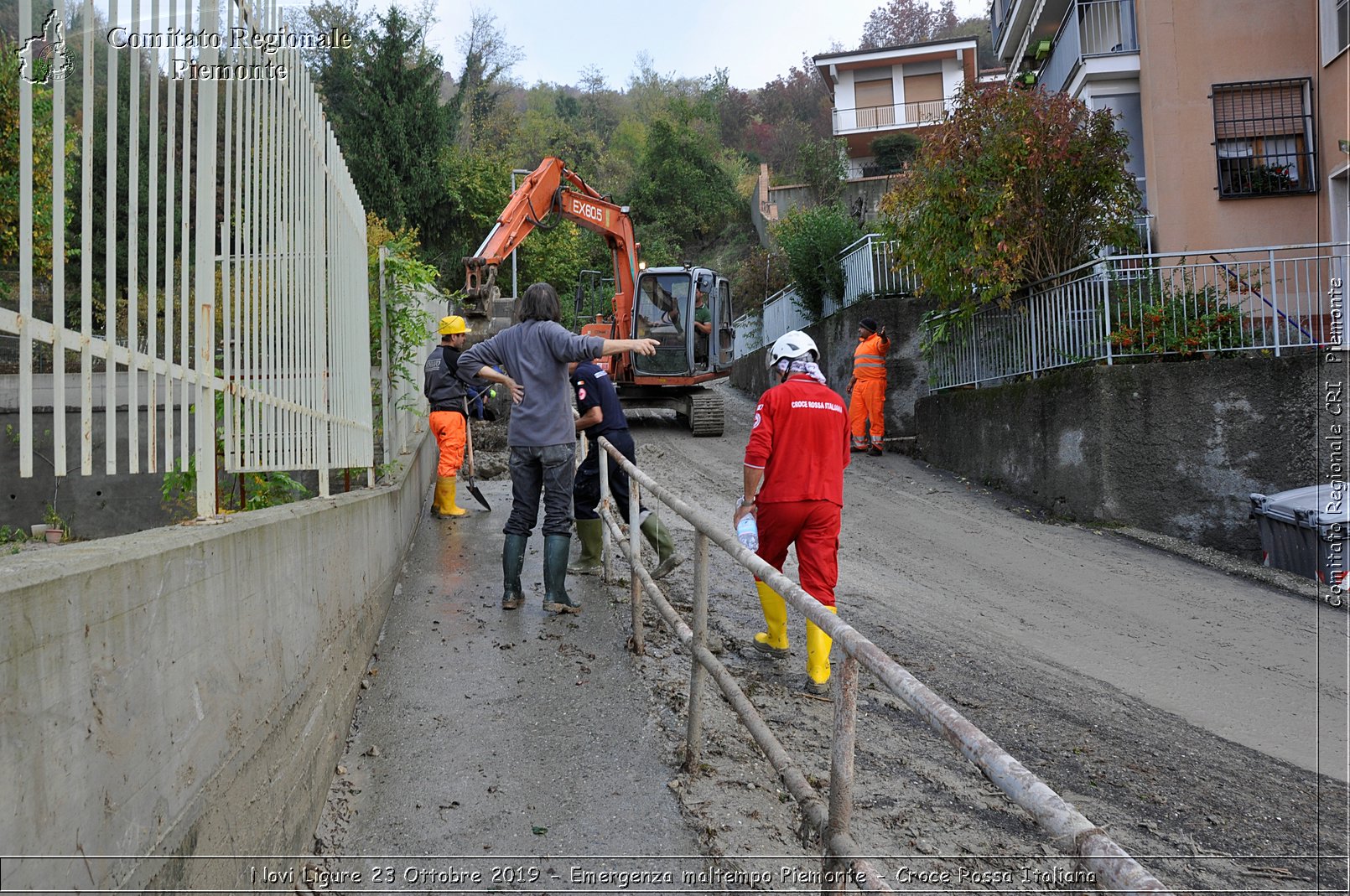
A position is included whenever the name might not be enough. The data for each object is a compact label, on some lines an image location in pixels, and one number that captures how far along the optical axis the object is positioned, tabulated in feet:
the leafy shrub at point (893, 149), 121.80
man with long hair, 19.58
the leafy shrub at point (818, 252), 61.87
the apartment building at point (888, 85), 132.87
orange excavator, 53.42
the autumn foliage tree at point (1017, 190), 39.37
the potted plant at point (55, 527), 22.53
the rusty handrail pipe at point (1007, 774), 4.18
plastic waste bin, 26.58
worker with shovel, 29.32
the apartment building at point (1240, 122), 48.93
